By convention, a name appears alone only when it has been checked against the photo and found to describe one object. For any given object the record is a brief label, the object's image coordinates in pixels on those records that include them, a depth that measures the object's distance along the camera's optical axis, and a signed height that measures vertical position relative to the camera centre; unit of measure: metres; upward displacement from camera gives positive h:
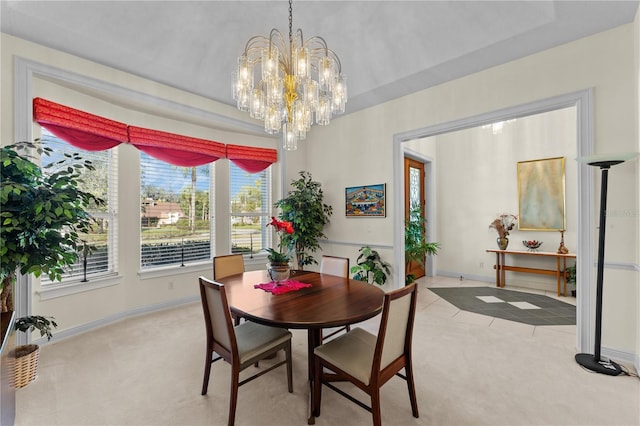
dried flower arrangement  5.18 -0.23
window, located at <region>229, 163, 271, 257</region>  4.68 +0.03
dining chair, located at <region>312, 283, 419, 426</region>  1.54 -0.89
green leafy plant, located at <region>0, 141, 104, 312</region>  1.87 -0.05
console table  4.44 -0.97
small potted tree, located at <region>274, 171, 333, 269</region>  4.45 -0.07
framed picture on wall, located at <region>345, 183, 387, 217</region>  4.19 +0.16
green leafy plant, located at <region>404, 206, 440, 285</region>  4.47 -0.56
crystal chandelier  2.21 +1.03
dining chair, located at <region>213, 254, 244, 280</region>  2.97 -0.60
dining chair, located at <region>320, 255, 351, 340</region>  2.95 -0.60
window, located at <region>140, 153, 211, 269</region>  3.85 -0.03
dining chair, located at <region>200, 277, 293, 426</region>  1.73 -0.90
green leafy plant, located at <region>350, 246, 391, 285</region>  4.00 -0.84
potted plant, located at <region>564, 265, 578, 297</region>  4.36 -1.02
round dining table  1.66 -0.64
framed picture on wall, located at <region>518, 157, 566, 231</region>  4.74 +0.28
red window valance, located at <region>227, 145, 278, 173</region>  4.49 +0.90
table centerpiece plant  2.34 -0.45
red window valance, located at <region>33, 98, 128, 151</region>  2.75 +0.92
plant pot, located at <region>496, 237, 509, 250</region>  5.12 -0.58
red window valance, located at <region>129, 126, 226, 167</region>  3.60 +0.89
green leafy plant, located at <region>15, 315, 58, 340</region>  2.14 -0.87
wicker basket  2.03 -1.14
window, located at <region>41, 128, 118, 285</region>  3.23 -0.05
